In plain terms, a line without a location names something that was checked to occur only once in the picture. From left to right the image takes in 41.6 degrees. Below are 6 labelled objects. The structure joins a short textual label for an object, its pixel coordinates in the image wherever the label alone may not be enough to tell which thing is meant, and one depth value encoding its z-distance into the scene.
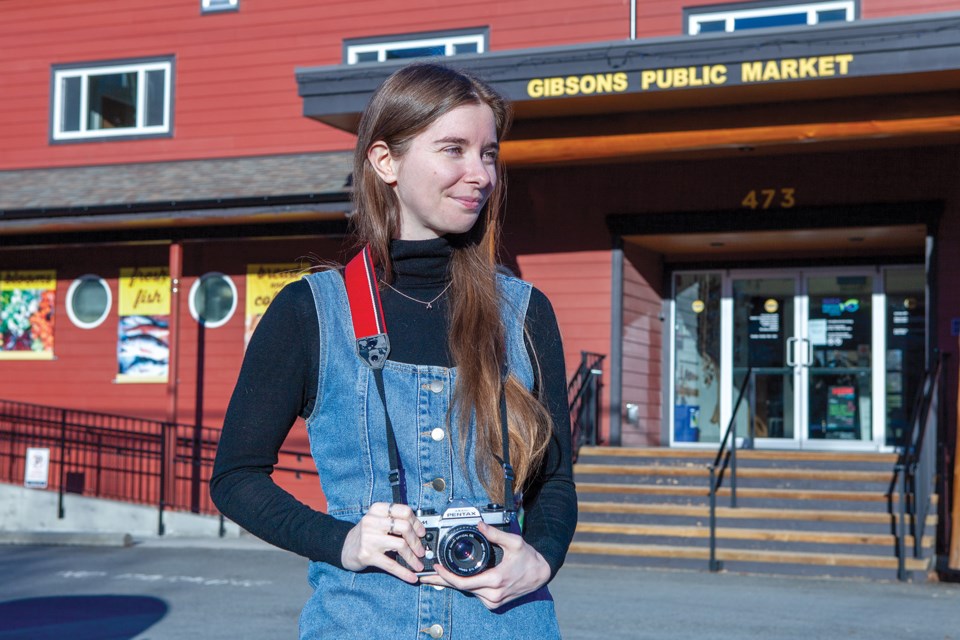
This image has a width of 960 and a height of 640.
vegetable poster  17.34
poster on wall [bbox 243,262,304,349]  16.17
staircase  11.63
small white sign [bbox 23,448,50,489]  14.97
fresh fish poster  16.75
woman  1.98
